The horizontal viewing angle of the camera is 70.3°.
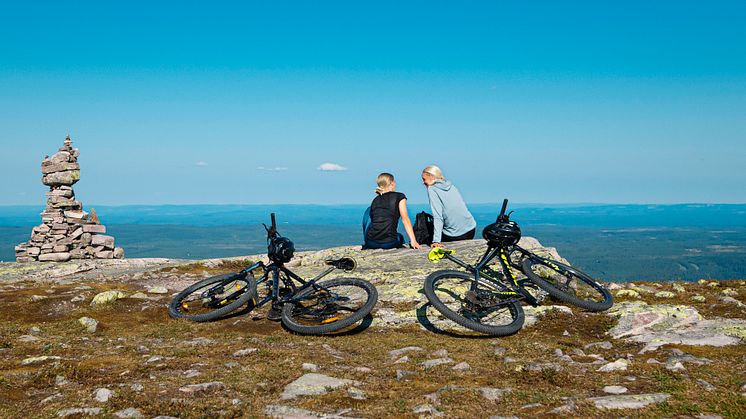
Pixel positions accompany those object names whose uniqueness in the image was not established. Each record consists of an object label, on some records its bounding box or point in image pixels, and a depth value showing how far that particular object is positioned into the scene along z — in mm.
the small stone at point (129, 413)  6176
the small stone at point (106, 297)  13926
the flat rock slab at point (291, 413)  6199
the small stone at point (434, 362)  8427
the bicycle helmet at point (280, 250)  11852
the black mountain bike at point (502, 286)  10898
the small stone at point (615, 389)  6902
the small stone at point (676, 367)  7727
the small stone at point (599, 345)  9509
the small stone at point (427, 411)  6164
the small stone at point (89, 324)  11500
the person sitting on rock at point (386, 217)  16672
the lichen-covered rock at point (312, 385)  7039
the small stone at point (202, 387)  7110
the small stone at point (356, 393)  6875
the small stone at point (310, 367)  8172
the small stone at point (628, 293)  15000
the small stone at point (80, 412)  6223
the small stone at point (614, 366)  7938
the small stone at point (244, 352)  9188
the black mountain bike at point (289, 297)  11016
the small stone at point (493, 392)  6770
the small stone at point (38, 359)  8539
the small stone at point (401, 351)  9200
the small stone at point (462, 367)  8219
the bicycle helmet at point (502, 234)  12266
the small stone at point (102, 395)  6730
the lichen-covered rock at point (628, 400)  6359
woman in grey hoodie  16203
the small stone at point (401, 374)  7772
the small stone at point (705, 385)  6840
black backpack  18156
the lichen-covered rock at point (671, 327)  9602
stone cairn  29328
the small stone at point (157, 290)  15500
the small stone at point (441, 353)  8998
